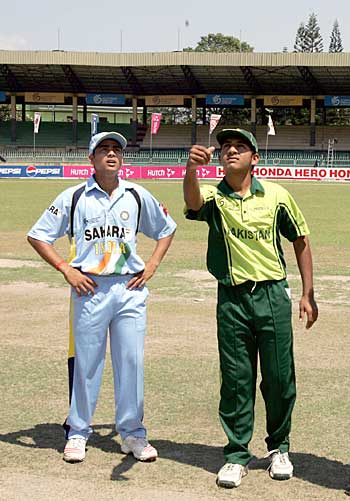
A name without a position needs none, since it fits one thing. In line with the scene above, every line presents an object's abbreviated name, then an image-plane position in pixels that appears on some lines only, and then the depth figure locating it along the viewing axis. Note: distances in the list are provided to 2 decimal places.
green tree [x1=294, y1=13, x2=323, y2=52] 120.19
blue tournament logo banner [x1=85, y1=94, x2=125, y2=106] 72.38
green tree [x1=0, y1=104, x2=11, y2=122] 104.03
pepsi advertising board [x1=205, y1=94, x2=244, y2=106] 70.88
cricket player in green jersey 5.07
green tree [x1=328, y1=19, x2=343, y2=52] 128.88
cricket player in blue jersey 5.35
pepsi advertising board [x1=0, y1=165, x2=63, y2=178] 56.62
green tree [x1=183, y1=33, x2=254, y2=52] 120.81
